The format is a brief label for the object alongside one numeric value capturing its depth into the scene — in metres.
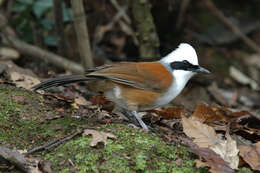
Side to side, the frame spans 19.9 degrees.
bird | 8.28
